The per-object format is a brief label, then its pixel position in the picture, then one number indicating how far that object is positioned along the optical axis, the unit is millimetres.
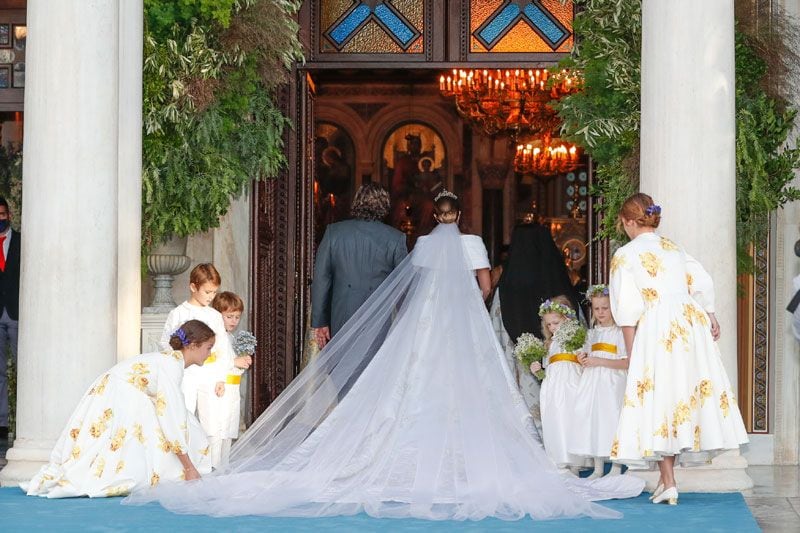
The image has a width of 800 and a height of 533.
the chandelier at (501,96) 17359
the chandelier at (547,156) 19938
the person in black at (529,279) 12516
